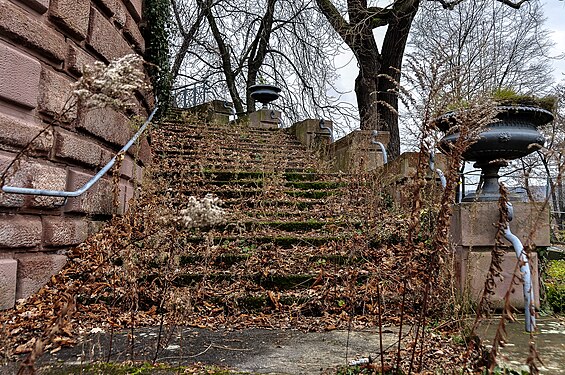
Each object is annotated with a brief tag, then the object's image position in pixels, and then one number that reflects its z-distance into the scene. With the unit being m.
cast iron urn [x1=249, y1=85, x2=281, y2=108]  11.49
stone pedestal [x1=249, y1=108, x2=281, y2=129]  10.98
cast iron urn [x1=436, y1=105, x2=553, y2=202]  3.14
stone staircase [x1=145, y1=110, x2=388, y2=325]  3.34
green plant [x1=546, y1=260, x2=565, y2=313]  3.20
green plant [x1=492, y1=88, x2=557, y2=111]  3.22
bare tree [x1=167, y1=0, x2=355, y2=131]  11.70
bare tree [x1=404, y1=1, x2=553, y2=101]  12.82
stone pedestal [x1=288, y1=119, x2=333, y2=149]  8.85
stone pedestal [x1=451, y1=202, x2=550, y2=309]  2.98
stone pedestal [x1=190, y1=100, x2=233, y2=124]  11.01
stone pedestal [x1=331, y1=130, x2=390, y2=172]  6.64
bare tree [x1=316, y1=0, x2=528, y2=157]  9.12
